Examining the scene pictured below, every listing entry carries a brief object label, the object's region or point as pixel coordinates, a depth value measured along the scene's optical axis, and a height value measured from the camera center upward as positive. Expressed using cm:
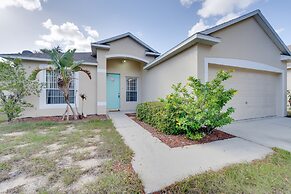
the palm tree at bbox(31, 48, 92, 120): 740 +154
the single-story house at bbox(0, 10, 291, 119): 649 +166
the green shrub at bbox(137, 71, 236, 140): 458 -46
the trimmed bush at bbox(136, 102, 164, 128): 575 -79
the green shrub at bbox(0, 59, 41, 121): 704 +43
